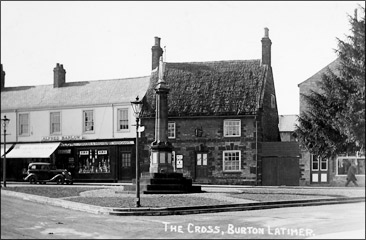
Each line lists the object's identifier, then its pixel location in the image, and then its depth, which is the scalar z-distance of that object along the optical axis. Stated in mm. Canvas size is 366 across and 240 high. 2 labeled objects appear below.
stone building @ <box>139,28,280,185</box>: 31734
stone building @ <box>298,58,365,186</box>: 29875
